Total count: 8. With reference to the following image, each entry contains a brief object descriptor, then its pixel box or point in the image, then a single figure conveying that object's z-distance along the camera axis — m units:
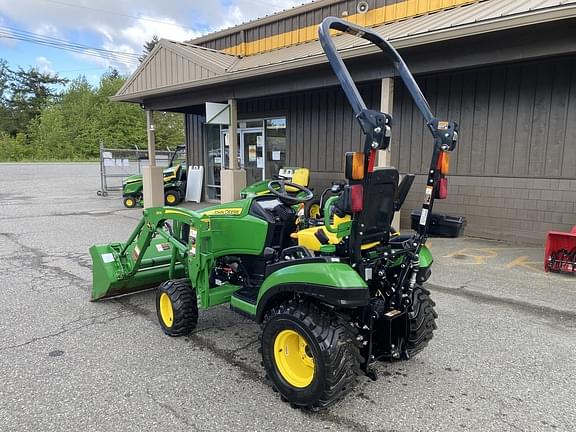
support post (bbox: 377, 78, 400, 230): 6.84
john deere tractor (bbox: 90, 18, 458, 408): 2.42
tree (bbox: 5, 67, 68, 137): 50.67
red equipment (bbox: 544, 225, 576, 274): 5.48
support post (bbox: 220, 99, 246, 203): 9.77
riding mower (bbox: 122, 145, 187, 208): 12.85
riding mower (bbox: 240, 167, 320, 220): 8.40
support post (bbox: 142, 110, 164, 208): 11.98
